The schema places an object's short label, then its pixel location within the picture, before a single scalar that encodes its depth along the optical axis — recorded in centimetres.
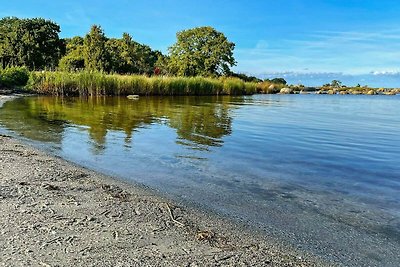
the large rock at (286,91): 6069
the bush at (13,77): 3127
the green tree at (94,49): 3934
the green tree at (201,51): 5953
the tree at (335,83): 8364
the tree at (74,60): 4364
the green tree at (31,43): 5330
